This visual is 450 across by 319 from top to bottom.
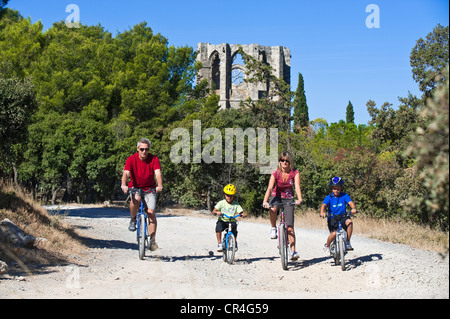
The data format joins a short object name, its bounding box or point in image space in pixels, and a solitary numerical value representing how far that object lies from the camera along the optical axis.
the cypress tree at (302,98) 80.12
